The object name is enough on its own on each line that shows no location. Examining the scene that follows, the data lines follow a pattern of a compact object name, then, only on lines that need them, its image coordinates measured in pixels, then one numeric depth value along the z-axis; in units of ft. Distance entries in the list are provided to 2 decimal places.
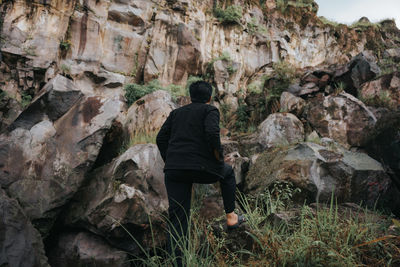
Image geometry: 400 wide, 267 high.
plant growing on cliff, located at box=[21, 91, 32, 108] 30.46
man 9.66
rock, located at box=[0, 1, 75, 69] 31.76
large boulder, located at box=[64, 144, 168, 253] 14.02
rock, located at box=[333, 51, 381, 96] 29.14
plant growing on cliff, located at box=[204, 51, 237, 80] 44.12
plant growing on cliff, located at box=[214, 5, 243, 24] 47.70
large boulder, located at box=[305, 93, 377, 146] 22.95
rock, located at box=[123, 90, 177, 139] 21.35
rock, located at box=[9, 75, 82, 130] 18.57
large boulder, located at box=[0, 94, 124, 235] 15.06
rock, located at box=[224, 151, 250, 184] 19.83
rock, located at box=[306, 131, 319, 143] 21.58
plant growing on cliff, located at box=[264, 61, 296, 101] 33.17
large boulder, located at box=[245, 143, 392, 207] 15.81
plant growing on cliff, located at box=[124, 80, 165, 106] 34.86
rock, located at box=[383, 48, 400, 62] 41.73
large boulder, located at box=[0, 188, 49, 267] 10.57
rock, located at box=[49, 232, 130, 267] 13.57
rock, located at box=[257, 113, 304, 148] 24.48
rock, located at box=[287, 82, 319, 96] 31.12
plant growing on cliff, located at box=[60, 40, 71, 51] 35.09
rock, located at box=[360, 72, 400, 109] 25.57
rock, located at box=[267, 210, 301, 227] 9.29
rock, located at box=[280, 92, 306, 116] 28.25
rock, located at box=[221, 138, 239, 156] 23.21
